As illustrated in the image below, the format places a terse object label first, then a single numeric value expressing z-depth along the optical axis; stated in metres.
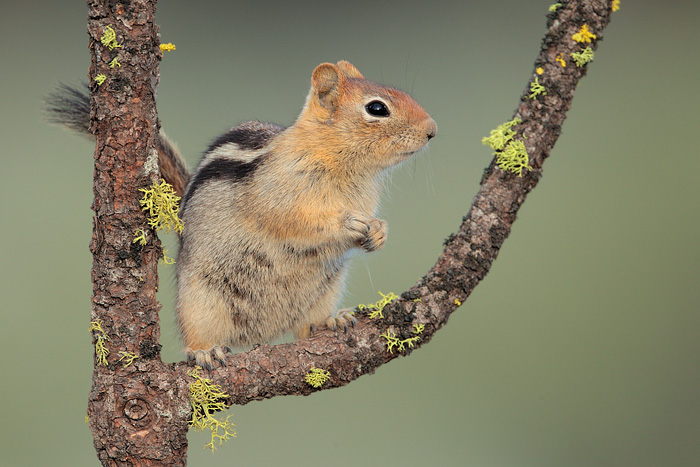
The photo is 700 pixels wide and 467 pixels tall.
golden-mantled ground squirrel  3.98
